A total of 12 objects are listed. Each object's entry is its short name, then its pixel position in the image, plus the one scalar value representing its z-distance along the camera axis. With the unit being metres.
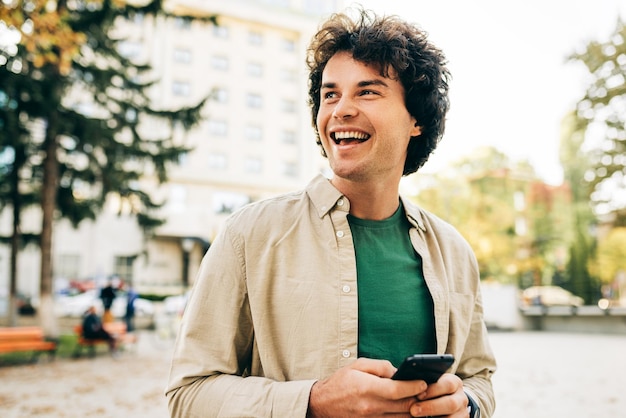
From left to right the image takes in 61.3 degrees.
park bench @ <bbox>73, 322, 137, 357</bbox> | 14.38
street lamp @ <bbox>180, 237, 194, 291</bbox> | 40.84
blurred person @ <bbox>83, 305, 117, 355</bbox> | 14.39
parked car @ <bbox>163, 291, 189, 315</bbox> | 27.88
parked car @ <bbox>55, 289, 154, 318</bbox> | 30.05
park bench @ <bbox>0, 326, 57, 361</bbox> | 12.59
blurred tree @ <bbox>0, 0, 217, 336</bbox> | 14.16
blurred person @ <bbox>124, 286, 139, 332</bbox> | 19.34
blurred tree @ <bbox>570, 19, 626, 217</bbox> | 16.59
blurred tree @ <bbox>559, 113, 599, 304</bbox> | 24.69
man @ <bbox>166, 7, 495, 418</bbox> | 1.56
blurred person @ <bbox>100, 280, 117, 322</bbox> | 17.42
